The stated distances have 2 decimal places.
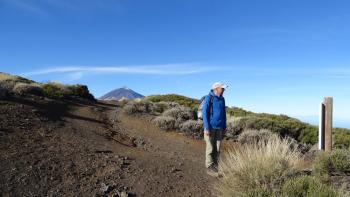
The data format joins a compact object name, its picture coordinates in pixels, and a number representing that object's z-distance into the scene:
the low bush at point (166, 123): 18.70
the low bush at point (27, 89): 21.02
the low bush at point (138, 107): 21.89
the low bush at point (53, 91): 23.41
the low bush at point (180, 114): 20.29
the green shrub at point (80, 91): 31.62
